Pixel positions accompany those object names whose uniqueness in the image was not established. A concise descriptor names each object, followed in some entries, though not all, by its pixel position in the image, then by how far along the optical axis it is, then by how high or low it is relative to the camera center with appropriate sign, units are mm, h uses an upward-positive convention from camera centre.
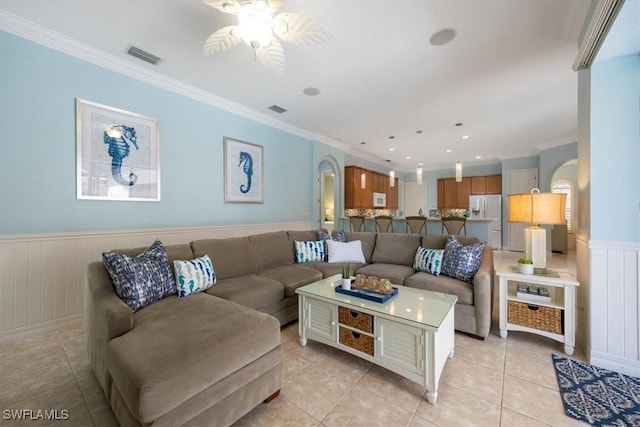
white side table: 2090 -784
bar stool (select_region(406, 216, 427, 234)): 4965 -233
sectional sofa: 1149 -727
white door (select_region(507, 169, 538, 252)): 6852 +669
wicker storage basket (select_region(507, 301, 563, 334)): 2145 -924
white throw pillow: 3475 -551
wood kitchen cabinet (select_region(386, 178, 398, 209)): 8312 +501
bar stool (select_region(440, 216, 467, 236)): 4547 -218
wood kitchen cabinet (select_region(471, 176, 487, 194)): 7852 +823
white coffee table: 1614 -849
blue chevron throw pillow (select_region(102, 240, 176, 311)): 1831 -490
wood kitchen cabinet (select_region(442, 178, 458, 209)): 8375 +564
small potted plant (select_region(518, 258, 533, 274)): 2332 -507
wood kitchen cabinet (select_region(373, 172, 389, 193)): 7395 +867
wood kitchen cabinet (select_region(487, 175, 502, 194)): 7602 +810
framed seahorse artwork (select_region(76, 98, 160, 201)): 2639 +658
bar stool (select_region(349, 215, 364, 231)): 5621 -233
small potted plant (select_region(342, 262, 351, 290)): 2211 -589
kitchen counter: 4887 -308
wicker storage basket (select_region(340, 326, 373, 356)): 1881 -984
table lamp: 2211 -29
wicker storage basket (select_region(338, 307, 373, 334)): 1882 -824
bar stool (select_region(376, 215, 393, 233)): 5293 -221
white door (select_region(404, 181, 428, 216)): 9125 +481
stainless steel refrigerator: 7410 +30
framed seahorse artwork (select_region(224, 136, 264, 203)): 3938 +648
